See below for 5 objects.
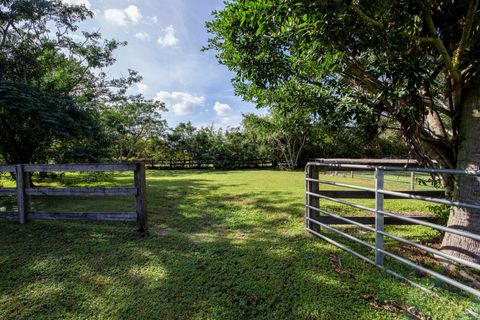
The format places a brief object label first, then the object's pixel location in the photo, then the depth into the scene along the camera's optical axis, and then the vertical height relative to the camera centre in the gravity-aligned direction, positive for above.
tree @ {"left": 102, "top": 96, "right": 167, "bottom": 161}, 20.62 +3.33
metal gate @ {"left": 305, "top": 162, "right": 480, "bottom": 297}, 1.80 -0.69
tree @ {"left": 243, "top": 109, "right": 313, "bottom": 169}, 17.91 +1.17
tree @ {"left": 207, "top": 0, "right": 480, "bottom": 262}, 2.13 +1.12
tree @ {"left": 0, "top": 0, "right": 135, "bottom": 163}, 5.52 +1.84
